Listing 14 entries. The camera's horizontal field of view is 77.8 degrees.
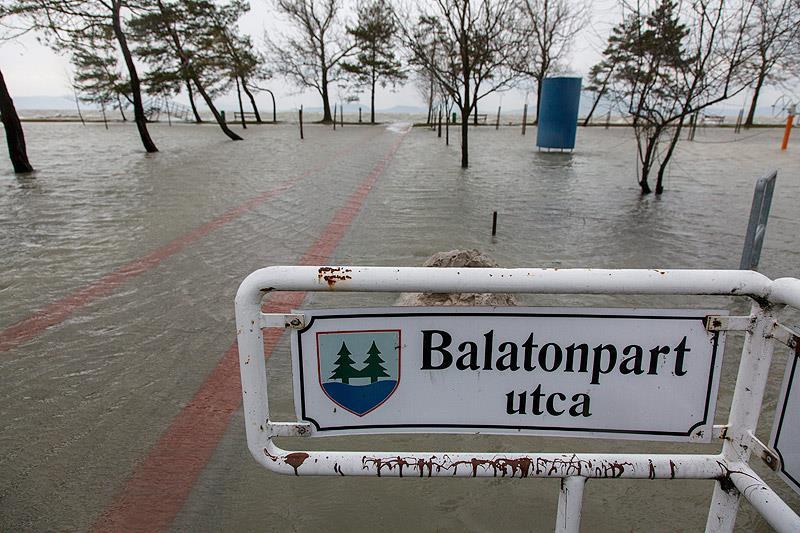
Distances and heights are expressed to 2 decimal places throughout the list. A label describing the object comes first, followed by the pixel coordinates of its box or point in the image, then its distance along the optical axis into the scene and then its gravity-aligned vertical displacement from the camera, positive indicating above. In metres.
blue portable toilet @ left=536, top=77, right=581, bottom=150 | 14.85 +0.27
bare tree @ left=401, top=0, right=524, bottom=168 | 10.70 +1.71
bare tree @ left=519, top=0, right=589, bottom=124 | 27.41 +4.37
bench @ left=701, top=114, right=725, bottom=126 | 26.92 +0.09
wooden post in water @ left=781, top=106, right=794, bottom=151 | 15.10 -0.24
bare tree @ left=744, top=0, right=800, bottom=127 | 6.57 +1.23
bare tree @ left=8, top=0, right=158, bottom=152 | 10.80 +2.19
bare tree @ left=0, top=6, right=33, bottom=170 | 9.95 -0.31
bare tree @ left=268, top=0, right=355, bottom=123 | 31.58 +4.34
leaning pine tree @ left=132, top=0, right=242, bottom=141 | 16.70 +3.16
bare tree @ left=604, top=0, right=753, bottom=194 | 7.00 +0.79
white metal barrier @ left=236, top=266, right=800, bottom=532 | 1.14 -0.65
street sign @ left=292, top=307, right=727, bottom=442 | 1.19 -0.60
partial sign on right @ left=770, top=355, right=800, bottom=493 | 1.12 -0.67
